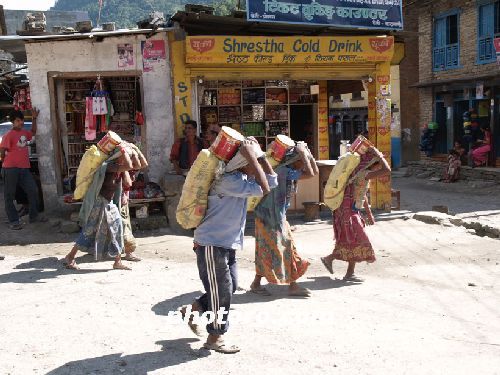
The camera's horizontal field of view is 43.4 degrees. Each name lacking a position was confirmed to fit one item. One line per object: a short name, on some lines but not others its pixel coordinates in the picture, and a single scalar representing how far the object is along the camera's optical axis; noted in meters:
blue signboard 10.98
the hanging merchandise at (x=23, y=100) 13.60
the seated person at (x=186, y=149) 10.86
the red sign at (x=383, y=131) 12.31
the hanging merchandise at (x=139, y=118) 11.30
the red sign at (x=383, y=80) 12.23
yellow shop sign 10.93
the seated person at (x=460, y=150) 21.30
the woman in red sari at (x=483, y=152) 20.25
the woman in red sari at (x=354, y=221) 7.09
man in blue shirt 4.55
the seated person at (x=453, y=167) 20.77
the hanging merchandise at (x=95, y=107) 11.39
